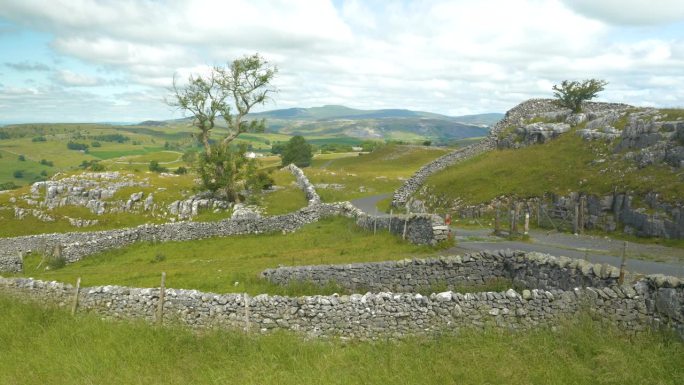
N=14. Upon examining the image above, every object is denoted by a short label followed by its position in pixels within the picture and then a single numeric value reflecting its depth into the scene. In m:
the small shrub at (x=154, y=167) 126.88
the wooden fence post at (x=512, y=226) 28.00
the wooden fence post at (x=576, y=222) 29.52
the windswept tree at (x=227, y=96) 51.31
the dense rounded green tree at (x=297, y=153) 114.81
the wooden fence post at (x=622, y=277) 13.48
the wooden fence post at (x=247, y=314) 15.13
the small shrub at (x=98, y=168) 76.88
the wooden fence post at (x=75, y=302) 17.98
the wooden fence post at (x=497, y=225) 29.23
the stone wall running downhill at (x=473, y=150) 51.88
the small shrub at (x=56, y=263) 33.41
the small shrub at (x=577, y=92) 53.47
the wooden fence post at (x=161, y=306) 16.40
